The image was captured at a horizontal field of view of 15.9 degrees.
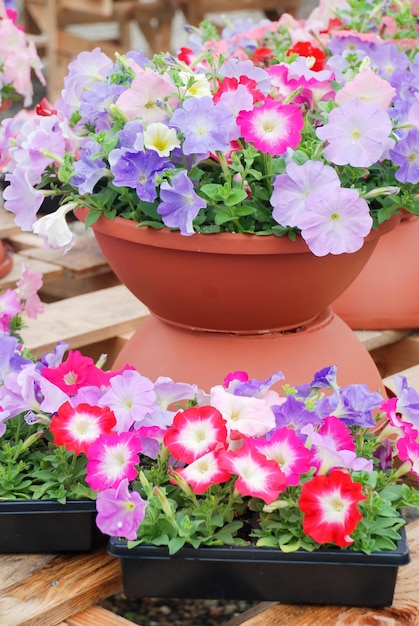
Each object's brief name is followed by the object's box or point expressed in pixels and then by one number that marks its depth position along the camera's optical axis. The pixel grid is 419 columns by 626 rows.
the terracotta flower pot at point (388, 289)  2.01
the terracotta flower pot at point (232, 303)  1.52
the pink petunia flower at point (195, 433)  1.38
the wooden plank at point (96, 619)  1.39
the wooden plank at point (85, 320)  1.97
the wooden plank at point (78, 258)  2.42
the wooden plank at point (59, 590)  1.37
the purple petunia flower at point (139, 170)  1.46
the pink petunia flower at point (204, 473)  1.35
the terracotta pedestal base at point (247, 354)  1.60
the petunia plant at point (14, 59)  2.14
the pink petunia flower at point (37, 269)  2.29
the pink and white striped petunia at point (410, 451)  1.41
